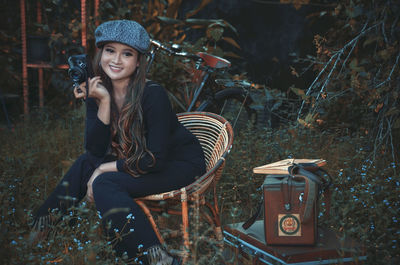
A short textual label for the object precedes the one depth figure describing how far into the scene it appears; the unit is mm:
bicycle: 4266
